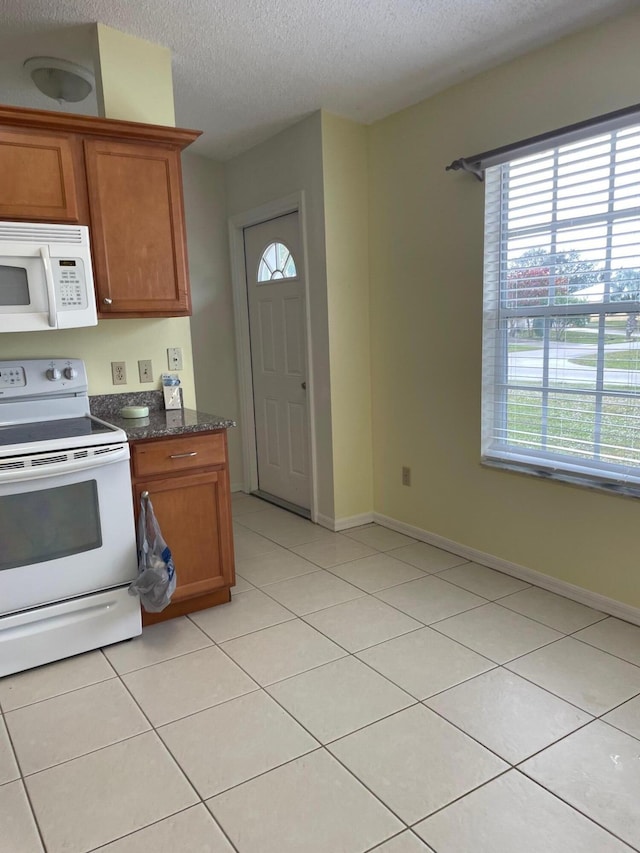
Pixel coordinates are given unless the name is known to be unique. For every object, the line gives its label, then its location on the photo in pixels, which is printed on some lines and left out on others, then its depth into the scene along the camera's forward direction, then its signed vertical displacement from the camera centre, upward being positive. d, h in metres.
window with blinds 2.41 +0.03
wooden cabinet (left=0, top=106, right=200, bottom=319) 2.34 +0.59
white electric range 2.14 -0.75
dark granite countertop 2.47 -0.38
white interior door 3.90 -0.17
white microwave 2.30 +0.24
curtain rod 2.28 +0.76
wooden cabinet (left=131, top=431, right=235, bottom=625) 2.49 -0.75
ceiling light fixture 2.76 +1.24
